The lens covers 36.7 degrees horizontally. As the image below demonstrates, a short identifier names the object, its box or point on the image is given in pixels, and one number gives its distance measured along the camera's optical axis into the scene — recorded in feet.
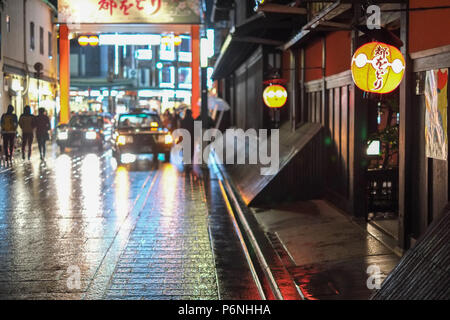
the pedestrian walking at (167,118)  118.23
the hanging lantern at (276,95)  59.57
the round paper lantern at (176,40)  111.58
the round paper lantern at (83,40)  102.93
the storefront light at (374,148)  39.40
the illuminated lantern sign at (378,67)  28.19
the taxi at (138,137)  79.56
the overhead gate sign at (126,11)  96.37
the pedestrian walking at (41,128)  85.92
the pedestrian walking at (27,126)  83.35
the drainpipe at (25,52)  112.37
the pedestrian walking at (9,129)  79.77
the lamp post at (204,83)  94.32
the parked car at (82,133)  101.55
